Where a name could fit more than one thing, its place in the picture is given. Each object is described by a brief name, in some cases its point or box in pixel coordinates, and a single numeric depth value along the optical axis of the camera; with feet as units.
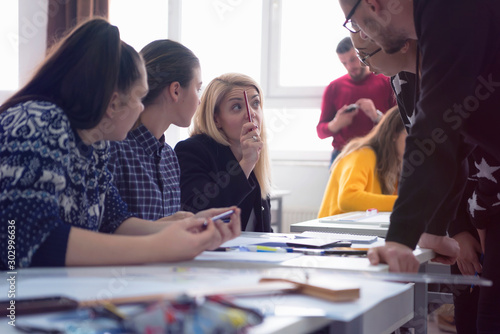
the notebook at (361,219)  6.51
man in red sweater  12.71
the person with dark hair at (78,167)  2.84
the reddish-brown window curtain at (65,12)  13.66
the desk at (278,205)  12.47
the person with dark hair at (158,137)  5.14
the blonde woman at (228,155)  6.36
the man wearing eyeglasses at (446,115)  3.09
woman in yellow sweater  8.50
